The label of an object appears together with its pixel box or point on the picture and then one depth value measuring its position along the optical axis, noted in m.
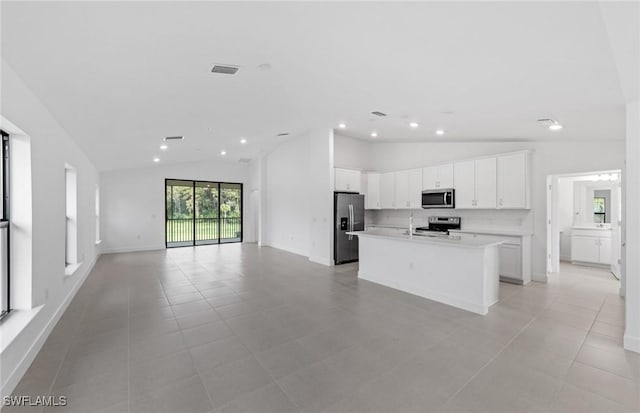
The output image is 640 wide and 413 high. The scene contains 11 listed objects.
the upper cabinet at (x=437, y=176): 6.11
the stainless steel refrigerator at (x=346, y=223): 6.62
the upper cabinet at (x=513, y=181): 5.09
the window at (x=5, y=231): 2.46
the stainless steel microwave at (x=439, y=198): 6.02
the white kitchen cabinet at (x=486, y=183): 5.44
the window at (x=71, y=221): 4.73
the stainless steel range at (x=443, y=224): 6.18
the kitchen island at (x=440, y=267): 3.68
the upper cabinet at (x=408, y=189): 6.70
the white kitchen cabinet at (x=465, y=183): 5.74
